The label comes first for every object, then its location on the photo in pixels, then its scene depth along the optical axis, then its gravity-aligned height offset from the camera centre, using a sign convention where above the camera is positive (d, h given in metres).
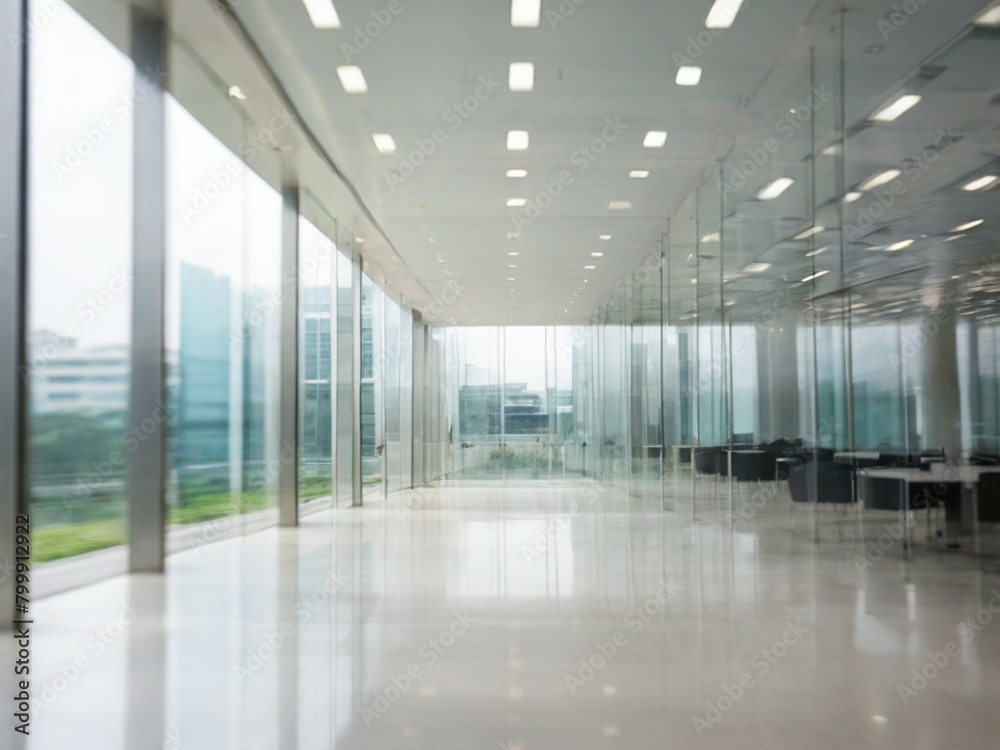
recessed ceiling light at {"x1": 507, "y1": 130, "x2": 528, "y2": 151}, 9.53 +2.92
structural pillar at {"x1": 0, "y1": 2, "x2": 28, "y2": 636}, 5.92 +1.00
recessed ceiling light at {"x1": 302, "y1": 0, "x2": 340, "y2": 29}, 6.80 +3.07
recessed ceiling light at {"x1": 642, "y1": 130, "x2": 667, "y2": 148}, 9.52 +2.91
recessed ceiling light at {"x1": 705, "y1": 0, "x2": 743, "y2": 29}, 6.67 +2.97
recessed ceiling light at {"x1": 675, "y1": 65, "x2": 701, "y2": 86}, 7.88 +2.95
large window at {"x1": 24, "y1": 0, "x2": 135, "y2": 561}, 6.34 +1.05
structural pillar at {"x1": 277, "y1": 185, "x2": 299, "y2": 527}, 12.30 +0.60
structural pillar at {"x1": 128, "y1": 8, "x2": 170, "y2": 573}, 8.20 +0.77
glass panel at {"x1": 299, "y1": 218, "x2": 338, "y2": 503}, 13.26 +0.85
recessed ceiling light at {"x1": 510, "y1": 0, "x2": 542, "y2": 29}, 6.74 +3.02
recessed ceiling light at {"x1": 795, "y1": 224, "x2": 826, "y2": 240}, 9.26 +1.85
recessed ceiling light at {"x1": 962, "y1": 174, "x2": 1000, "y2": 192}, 8.23 +2.08
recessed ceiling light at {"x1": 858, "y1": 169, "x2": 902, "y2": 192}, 8.81 +2.25
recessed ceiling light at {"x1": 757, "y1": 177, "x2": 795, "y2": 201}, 9.73 +2.45
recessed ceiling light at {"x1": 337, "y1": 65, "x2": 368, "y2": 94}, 8.02 +3.04
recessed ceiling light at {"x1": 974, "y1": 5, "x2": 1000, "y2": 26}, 6.56 +2.84
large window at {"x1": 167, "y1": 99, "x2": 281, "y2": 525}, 9.09 +1.03
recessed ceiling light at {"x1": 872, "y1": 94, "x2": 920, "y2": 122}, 7.80 +2.63
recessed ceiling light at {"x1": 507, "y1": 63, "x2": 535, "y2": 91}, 7.89 +2.99
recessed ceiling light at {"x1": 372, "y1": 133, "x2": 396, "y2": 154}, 9.77 +2.97
